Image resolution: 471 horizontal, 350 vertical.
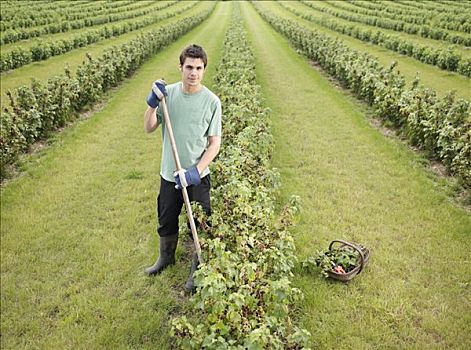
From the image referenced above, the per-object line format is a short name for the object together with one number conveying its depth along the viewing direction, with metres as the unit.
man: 4.01
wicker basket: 4.86
